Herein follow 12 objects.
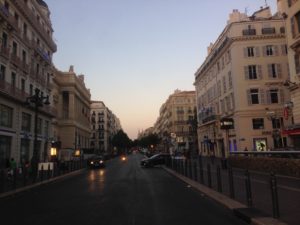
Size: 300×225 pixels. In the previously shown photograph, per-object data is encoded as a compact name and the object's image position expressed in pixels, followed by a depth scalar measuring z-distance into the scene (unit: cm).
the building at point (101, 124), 9902
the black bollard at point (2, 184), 1210
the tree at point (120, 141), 9608
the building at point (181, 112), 7685
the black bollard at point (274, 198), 581
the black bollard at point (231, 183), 835
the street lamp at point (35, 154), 1697
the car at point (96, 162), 3082
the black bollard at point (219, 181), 966
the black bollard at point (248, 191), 690
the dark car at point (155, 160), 2892
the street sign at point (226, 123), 1911
